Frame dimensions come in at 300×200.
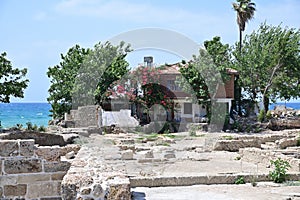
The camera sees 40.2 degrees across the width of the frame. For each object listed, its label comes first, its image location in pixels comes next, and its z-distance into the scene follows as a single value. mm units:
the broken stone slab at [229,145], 18328
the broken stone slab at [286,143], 18484
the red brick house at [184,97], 34406
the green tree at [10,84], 22609
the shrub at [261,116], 33062
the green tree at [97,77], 33594
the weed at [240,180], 9898
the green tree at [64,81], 35094
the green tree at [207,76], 31875
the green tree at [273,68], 35031
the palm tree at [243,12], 44031
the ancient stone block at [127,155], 14673
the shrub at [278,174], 9977
